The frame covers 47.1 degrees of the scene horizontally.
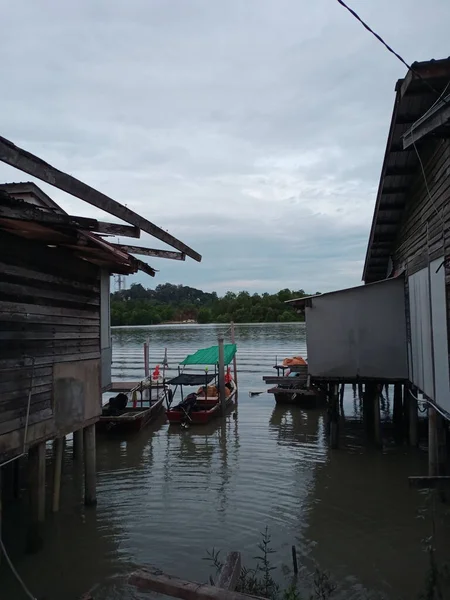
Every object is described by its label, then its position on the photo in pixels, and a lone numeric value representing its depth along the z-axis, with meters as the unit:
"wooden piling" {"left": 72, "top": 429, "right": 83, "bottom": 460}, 12.60
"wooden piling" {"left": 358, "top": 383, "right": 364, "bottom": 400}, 22.20
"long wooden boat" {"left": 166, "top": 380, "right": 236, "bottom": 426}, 18.45
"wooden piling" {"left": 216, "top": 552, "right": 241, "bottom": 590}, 3.95
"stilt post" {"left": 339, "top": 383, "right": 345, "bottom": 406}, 20.75
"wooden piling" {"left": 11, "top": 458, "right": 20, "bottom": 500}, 10.17
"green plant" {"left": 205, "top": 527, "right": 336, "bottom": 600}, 6.32
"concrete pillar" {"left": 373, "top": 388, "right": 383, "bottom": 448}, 13.88
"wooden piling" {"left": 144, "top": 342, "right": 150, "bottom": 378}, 26.21
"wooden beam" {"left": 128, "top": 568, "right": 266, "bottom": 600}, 3.36
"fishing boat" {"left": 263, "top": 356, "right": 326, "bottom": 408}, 20.59
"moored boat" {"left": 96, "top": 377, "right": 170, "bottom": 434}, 16.48
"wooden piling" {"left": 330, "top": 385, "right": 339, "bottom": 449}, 14.14
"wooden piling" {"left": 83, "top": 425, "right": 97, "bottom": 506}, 9.57
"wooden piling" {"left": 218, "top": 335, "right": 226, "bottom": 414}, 19.97
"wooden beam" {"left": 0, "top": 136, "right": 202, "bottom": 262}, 4.91
